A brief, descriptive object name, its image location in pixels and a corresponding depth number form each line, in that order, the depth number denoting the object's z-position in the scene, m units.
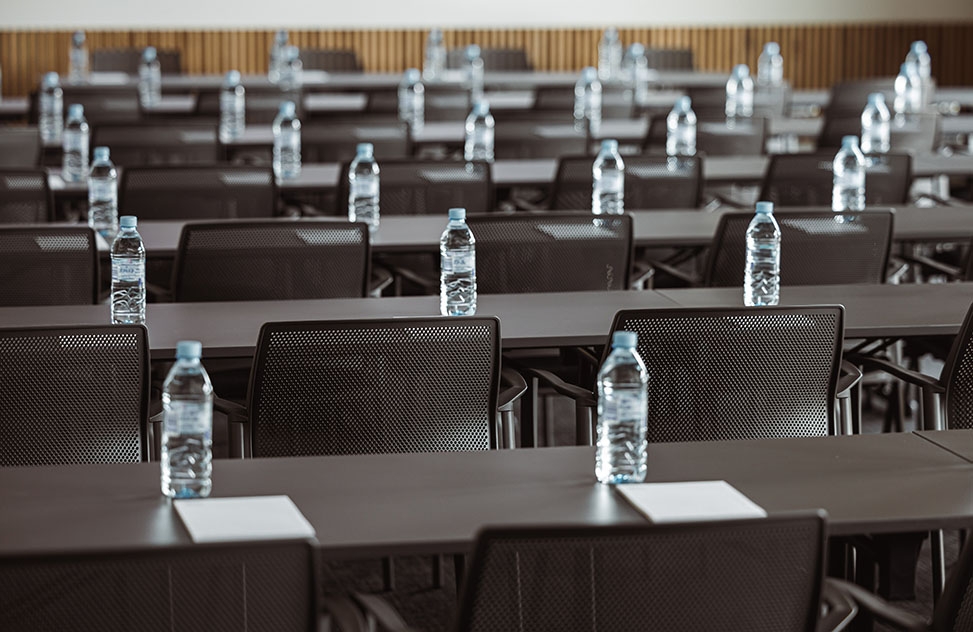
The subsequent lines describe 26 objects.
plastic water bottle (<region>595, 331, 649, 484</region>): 2.92
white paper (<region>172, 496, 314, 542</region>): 2.48
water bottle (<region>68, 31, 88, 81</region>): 14.52
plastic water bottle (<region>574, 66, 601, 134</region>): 11.05
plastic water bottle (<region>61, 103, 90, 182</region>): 8.06
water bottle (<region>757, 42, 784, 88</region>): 15.85
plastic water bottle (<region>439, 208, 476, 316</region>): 4.54
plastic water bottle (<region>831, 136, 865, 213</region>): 6.58
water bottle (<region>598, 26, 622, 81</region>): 15.64
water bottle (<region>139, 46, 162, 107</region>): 12.42
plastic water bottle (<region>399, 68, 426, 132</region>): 11.02
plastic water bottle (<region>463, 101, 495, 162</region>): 8.64
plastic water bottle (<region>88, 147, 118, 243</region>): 6.44
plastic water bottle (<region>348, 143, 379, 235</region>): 6.39
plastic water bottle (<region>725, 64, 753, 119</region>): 12.13
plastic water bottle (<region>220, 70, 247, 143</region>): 9.69
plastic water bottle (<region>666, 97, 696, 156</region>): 8.88
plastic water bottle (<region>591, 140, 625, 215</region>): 6.54
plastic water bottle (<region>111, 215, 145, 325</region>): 4.45
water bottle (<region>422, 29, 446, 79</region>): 14.90
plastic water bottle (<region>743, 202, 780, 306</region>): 4.74
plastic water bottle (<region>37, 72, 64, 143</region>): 10.02
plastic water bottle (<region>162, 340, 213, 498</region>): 2.75
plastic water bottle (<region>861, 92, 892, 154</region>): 8.99
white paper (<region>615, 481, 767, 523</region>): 2.61
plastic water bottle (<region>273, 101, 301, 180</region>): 8.02
